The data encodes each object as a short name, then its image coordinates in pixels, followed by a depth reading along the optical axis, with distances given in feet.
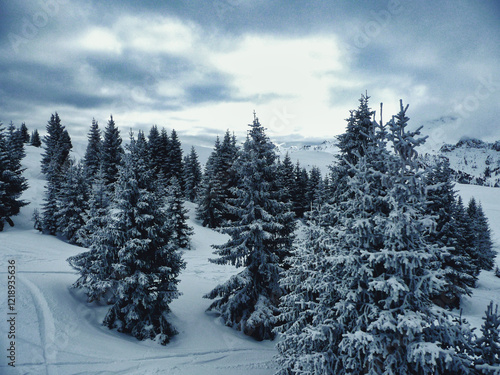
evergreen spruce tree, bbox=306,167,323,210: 164.14
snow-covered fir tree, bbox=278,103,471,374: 20.42
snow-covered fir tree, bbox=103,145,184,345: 41.75
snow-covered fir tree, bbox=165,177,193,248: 99.86
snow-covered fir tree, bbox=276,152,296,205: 154.38
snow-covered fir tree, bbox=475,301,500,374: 20.17
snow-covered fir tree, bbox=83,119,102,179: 150.06
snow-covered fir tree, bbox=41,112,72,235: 96.68
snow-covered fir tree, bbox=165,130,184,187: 165.89
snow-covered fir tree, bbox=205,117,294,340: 48.55
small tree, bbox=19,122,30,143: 257.30
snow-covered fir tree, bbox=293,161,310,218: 162.12
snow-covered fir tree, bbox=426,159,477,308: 69.31
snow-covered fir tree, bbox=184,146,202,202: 172.04
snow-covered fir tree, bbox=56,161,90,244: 91.91
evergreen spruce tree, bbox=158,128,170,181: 162.09
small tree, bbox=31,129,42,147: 269.64
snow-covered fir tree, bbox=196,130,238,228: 134.41
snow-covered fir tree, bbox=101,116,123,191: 137.08
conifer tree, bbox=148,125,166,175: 160.25
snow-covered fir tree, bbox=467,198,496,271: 146.35
